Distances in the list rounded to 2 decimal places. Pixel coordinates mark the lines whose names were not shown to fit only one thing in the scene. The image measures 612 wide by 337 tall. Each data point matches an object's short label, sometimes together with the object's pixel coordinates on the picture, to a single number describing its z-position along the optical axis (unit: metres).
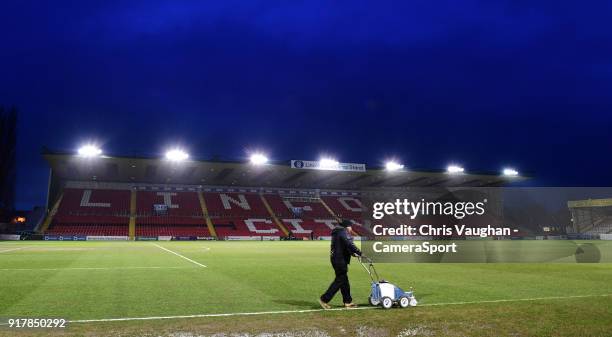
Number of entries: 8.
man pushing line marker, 8.73
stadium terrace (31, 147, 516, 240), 56.28
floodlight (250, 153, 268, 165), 58.41
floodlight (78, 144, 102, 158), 51.72
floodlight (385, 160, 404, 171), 64.06
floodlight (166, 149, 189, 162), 55.00
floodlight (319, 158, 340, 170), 61.28
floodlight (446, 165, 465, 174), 65.88
